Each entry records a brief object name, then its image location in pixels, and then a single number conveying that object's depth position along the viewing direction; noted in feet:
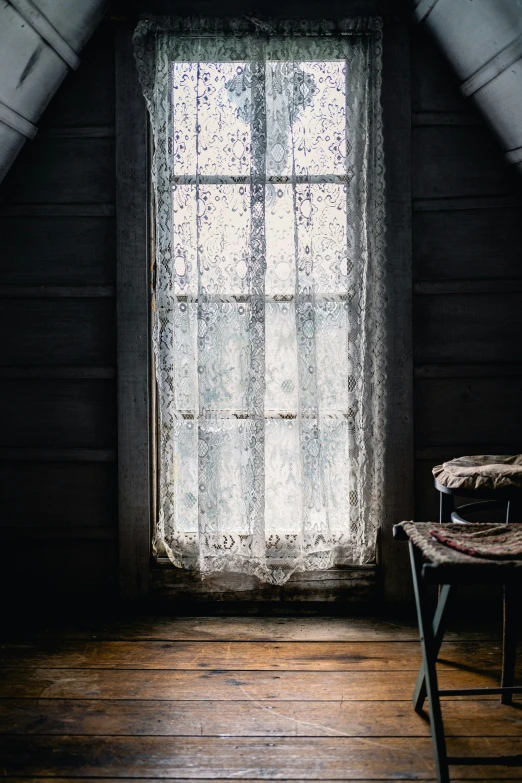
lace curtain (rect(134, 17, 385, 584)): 8.75
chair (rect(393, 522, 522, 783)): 5.19
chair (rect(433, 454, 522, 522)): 6.44
